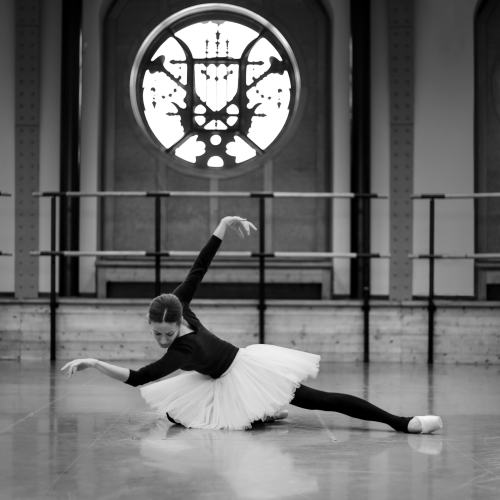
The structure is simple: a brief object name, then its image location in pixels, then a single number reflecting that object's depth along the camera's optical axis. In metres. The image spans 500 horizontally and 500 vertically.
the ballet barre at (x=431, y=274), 7.71
